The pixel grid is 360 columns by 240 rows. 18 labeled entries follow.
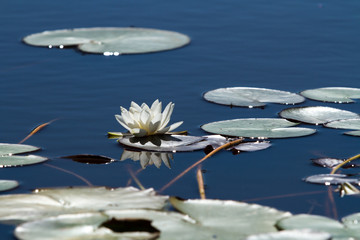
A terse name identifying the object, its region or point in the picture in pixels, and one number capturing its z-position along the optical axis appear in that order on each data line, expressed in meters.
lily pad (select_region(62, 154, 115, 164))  6.62
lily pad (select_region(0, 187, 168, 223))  5.27
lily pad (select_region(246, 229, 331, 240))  4.56
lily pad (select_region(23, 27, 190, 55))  10.80
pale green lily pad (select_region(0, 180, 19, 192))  5.90
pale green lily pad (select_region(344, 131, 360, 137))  7.29
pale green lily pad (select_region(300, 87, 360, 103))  8.46
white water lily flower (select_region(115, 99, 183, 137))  7.05
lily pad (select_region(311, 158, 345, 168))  6.49
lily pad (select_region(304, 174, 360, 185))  6.03
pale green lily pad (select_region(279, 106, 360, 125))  7.70
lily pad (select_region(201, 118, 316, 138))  7.26
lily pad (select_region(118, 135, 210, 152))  6.92
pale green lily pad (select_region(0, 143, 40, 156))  6.68
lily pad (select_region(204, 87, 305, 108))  8.38
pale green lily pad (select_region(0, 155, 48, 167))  6.43
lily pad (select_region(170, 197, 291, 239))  4.95
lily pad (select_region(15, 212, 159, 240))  4.80
